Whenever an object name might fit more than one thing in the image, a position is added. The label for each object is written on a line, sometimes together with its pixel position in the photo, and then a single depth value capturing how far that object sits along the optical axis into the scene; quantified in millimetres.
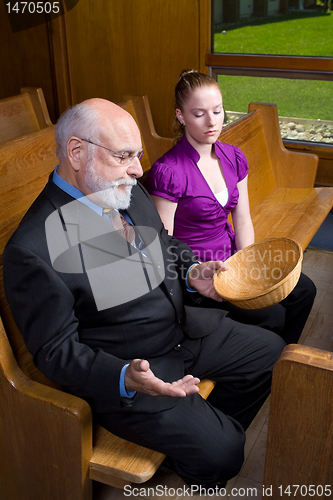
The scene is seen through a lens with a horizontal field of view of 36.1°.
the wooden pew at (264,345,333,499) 1223
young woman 2311
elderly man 1514
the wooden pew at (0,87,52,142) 3363
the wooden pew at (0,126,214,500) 1559
